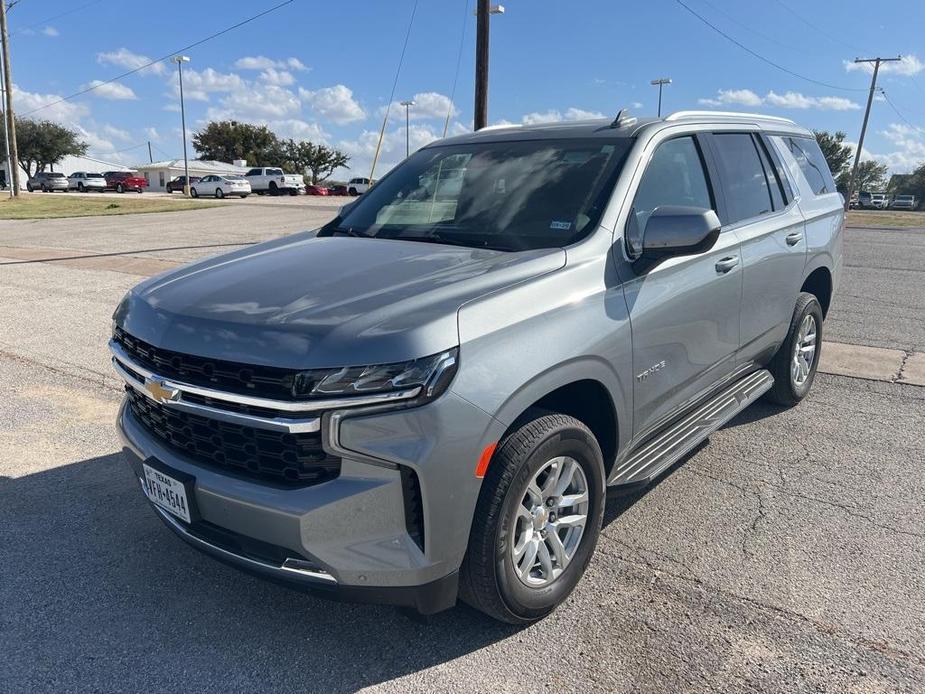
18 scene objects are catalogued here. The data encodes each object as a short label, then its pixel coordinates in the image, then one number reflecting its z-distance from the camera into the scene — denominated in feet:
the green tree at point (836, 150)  259.19
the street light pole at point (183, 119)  159.37
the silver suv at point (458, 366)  7.48
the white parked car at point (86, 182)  193.16
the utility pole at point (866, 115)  164.55
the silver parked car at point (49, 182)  194.08
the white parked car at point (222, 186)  145.79
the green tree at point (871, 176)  339.98
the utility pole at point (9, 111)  128.06
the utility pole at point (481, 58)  55.06
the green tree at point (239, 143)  267.39
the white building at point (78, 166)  280.31
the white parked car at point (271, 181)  174.91
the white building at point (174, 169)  235.81
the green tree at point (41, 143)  247.50
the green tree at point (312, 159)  273.75
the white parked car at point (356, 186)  193.15
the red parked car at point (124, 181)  189.57
